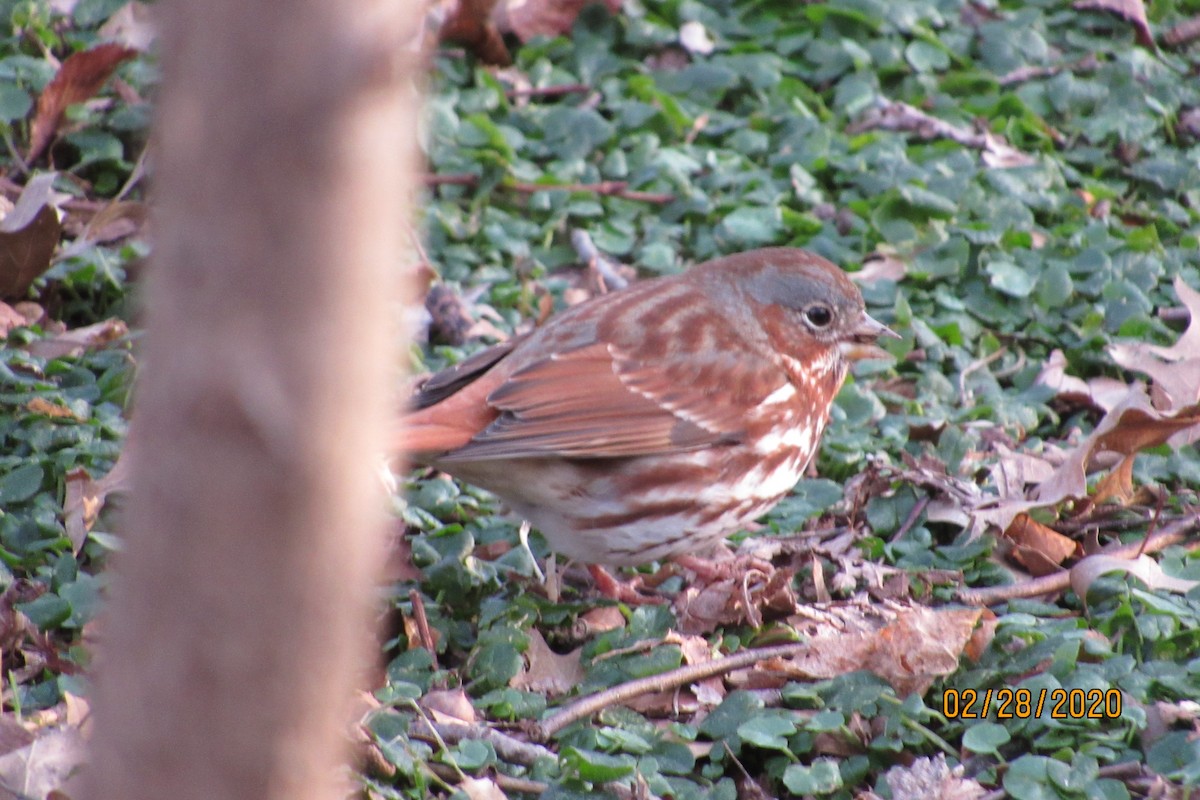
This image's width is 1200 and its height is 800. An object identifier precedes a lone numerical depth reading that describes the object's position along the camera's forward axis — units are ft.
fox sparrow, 27.14
